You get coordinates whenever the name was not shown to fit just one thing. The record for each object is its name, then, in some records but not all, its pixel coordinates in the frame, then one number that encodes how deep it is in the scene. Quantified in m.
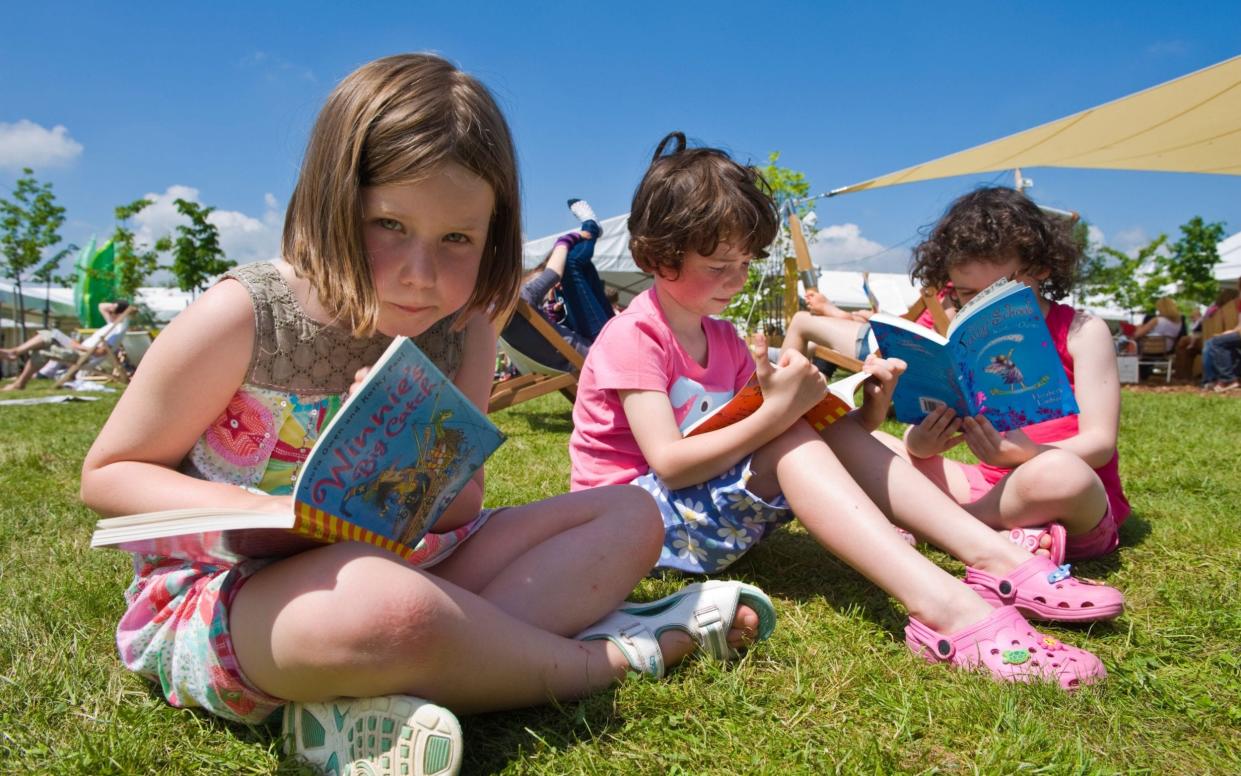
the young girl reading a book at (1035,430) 1.86
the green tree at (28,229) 17.94
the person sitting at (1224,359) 9.40
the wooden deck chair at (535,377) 4.89
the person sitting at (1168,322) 11.80
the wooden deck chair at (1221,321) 10.02
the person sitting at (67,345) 10.97
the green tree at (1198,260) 15.66
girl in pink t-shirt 1.42
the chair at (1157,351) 11.39
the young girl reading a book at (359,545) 0.97
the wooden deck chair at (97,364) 10.82
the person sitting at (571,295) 5.00
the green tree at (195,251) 18.58
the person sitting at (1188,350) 11.14
